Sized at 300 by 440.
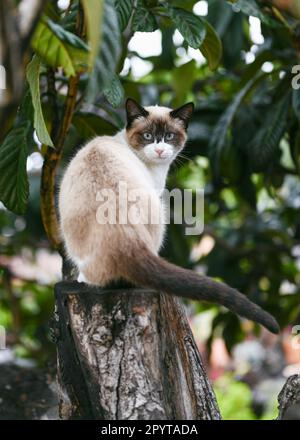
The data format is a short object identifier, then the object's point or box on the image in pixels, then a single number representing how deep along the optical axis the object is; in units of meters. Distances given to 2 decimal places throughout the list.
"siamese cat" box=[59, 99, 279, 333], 2.16
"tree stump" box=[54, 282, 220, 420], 2.19
